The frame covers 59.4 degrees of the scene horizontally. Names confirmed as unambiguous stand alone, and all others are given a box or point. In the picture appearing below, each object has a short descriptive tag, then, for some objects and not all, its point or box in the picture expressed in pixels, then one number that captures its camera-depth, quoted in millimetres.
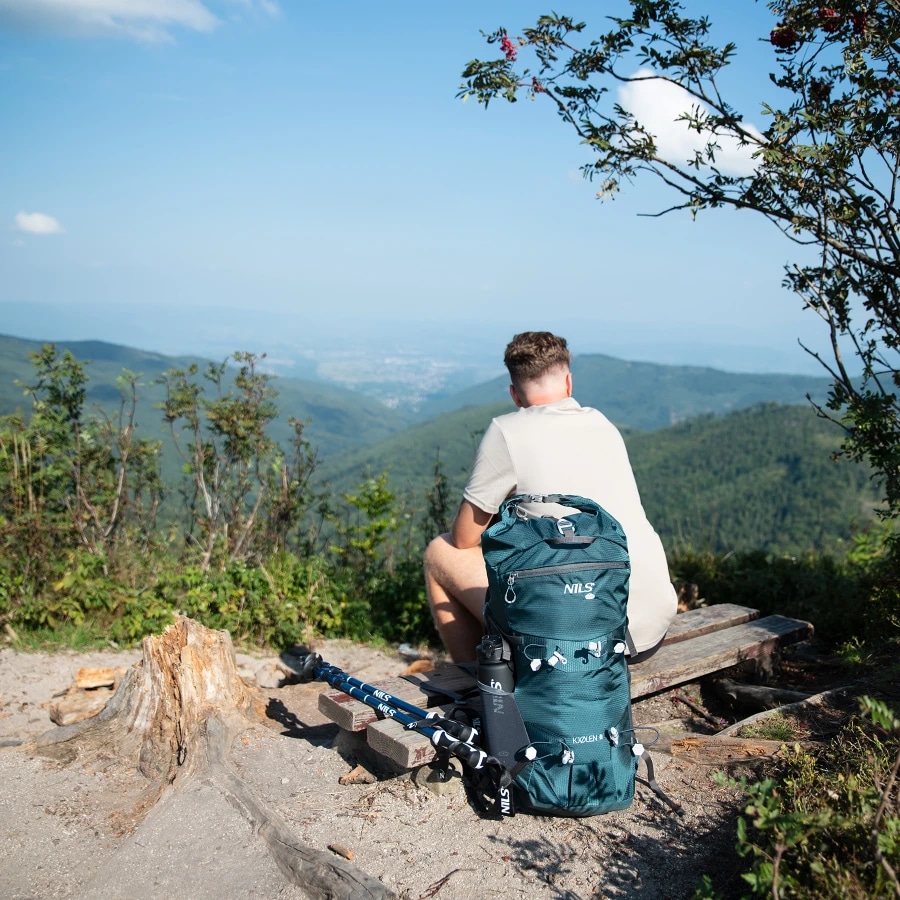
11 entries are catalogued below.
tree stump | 3717
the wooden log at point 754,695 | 3951
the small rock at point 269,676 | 5035
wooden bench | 3148
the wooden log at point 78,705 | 4363
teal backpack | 2857
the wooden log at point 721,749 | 3254
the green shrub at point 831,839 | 1943
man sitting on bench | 3416
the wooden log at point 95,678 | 4625
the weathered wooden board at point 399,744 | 3008
